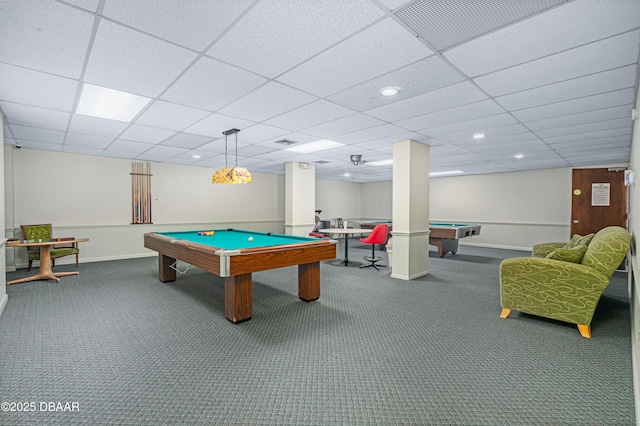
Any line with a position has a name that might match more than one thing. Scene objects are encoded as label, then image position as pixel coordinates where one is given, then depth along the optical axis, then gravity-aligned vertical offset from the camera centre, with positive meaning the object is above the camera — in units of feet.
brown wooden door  21.33 +0.52
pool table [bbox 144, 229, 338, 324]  9.75 -1.84
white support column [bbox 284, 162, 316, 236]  23.75 +0.73
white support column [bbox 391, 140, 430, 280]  16.57 +0.01
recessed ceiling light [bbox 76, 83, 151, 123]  9.86 +3.74
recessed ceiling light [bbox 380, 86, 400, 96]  9.45 +3.71
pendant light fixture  14.23 +1.52
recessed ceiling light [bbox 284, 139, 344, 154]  17.37 +3.71
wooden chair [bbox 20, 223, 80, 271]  17.72 -2.03
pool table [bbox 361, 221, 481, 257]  23.24 -2.20
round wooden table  15.62 -3.07
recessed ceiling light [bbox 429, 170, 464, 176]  29.27 +3.48
